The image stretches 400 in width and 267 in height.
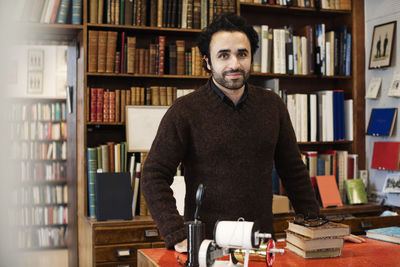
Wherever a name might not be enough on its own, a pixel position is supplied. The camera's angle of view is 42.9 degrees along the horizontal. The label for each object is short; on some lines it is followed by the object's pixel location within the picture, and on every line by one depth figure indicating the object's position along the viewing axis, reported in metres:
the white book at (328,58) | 3.92
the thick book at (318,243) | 1.73
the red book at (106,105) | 3.42
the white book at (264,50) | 3.73
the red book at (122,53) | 3.45
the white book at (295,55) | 3.83
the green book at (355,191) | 3.77
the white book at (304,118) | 3.85
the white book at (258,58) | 3.73
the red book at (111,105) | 3.42
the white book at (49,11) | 3.38
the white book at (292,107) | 3.81
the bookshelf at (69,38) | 3.36
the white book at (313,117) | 3.87
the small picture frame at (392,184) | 3.67
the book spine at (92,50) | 3.37
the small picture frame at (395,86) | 3.67
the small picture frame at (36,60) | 6.87
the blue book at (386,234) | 2.02
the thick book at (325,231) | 1.73
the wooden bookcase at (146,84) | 3.11
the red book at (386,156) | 3.67
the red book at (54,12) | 3.39
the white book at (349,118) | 3.97
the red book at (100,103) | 3.40
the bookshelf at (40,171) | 6.70
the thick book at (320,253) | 1.74
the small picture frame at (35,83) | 6.81
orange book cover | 3.69
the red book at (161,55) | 3.51
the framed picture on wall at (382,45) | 3.75
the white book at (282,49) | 3.78
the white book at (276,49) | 3.77
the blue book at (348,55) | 3.99
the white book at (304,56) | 3.86
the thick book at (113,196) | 3.13
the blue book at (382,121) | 3.74
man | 1.96
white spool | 1.37
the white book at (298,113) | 3.84
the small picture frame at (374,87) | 3.86
